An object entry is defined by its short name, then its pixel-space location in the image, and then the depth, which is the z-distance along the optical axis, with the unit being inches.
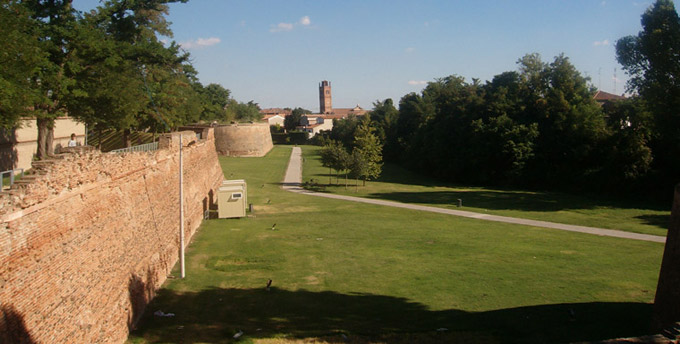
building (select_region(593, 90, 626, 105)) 2886.6
